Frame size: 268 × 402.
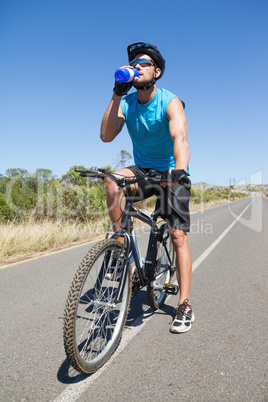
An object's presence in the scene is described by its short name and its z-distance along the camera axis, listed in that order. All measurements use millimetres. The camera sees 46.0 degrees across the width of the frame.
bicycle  2053
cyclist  2857
